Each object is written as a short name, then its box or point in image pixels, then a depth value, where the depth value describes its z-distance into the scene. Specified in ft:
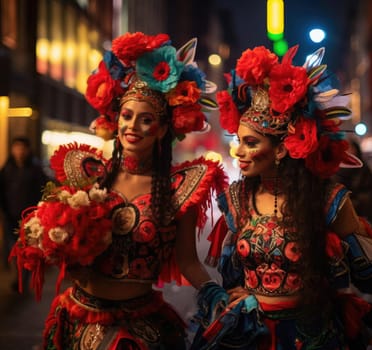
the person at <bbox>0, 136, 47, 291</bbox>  24.06
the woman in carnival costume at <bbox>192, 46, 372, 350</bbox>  9.71
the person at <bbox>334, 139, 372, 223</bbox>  20.58
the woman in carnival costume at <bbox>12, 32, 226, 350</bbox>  9.50
